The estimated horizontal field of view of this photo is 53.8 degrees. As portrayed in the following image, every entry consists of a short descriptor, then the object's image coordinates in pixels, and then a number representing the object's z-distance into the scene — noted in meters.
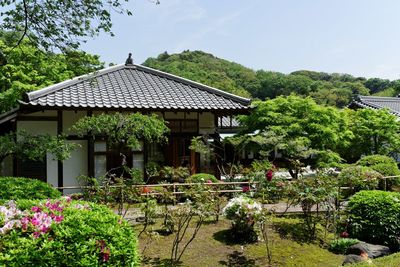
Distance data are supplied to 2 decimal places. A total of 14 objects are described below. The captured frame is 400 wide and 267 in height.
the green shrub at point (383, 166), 14.20
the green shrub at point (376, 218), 8.29
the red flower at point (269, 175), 9.39
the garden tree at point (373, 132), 18.41
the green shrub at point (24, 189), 7.32
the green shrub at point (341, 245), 7.84
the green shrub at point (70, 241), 3.88
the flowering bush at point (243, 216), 7.88
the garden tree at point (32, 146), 9.87
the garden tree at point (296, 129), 13.30
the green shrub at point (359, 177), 9.47
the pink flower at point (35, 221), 4.15
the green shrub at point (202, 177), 11.69
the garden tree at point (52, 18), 7.72
